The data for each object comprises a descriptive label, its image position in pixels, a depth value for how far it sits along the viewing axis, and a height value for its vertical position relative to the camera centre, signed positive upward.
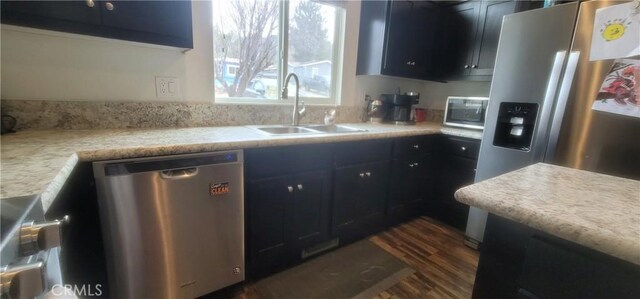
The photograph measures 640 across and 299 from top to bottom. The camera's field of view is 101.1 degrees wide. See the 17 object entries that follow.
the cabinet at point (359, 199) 1.77 -0.68
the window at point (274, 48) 1.84 +0.39
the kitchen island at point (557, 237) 0.46 -0.21
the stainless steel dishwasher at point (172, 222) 1.07 -0.57
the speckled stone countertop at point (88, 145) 0.63 -0.22
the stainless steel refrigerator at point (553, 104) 1.36 +0.05
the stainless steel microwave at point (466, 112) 2.11 -0.02
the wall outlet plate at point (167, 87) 1.57 +0.04
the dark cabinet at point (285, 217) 1.43 -0.68
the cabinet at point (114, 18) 0.98 +0.29
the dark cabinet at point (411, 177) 2.08 -0.58
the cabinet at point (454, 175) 2.10 -0.54
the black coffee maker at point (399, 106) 2.46 -0.01
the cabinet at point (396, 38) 2.22 +0.59
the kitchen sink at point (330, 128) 2.12 -0.21
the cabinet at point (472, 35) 2.15 +0.65
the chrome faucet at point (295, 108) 1.89 -0.06
